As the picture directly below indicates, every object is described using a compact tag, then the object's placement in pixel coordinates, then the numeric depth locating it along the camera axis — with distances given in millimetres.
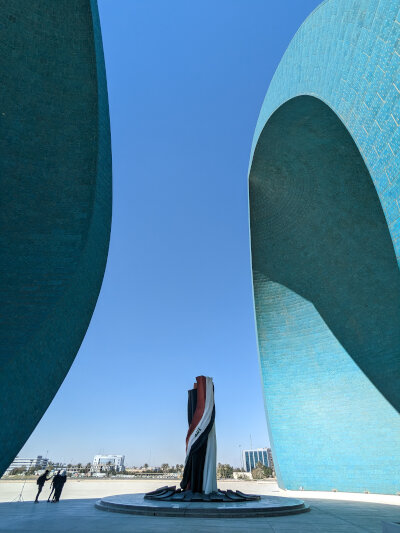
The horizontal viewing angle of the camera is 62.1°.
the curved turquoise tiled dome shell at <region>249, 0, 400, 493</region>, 10156
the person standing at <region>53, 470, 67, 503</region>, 8621
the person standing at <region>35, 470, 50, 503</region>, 8828
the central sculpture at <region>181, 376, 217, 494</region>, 7930
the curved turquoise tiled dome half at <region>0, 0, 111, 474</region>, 8289
